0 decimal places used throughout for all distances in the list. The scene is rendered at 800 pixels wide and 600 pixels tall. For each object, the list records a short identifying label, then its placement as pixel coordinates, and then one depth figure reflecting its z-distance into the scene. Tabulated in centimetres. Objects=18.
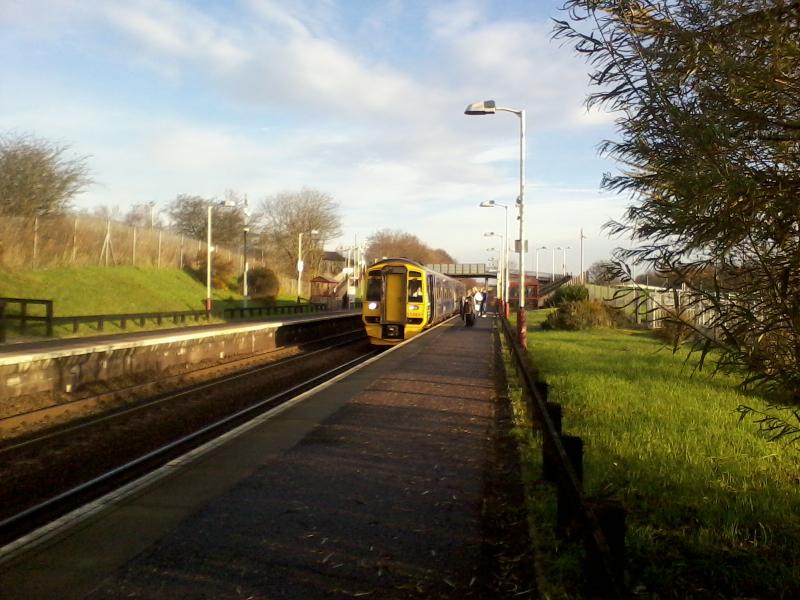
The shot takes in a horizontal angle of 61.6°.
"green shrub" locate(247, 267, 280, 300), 5344
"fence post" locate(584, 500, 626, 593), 323
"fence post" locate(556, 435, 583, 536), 409
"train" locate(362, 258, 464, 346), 2409
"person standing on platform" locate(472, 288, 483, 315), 4077
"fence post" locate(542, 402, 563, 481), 557
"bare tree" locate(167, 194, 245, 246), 6631
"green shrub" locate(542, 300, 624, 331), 2859
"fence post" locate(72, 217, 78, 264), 3522
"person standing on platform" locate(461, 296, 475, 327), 3328
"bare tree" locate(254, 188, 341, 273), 7212
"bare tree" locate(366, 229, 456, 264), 12488
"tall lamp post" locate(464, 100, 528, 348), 1895
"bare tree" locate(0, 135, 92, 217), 3362
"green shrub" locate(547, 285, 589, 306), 3198
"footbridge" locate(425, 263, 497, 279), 9794
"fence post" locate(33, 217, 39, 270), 3144
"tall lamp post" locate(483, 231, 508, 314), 5044
